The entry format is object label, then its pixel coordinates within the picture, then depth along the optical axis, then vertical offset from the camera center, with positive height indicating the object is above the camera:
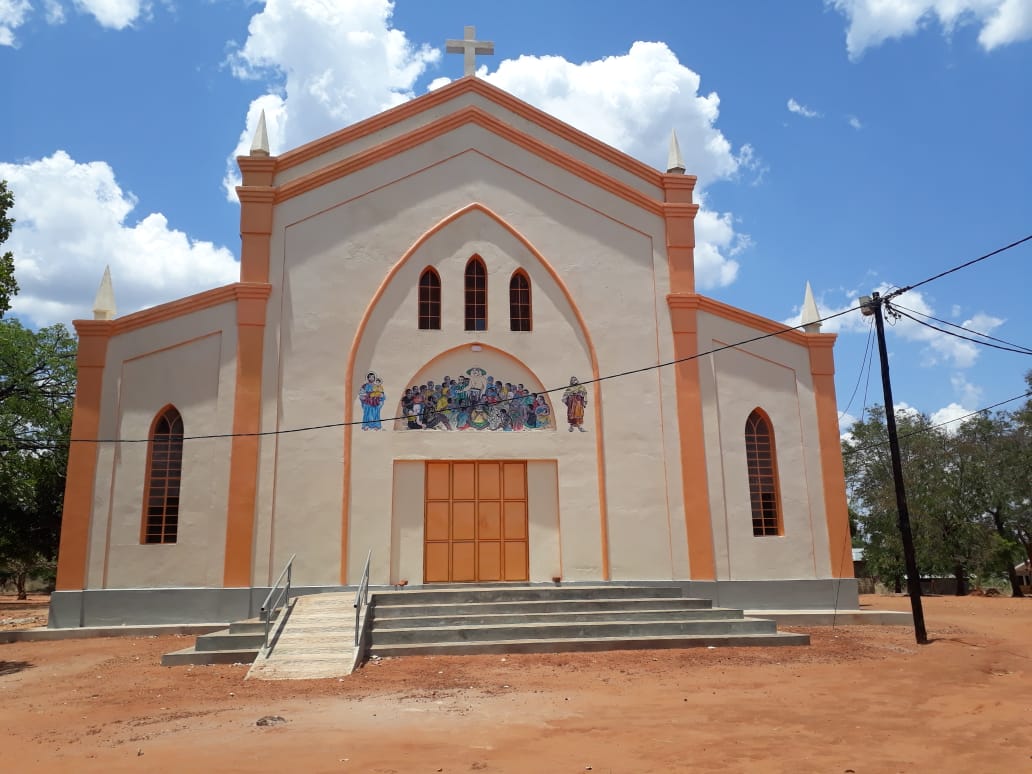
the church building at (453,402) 15.80 +3.43
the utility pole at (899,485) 14.06 +1.41
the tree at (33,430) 24.31 +4.44
